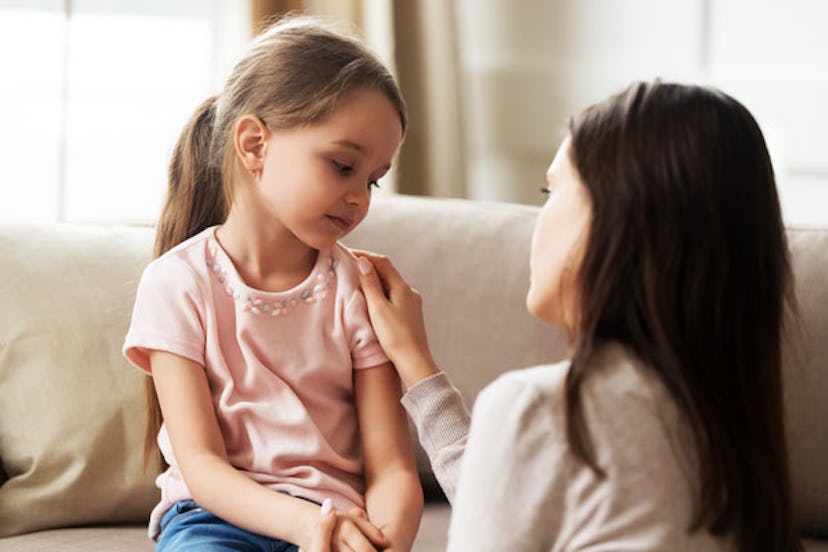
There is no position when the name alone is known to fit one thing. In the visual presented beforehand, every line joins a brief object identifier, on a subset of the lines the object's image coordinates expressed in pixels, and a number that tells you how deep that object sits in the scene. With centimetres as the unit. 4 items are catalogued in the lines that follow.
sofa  235
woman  175
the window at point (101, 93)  300
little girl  208
